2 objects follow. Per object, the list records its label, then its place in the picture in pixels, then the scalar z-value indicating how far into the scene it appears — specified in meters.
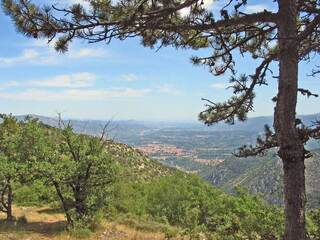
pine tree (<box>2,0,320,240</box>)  6.57
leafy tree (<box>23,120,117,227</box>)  19.67
